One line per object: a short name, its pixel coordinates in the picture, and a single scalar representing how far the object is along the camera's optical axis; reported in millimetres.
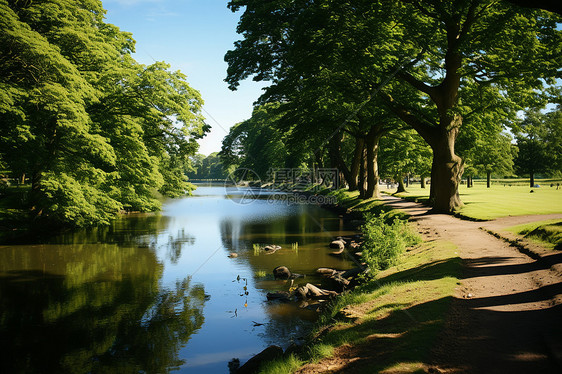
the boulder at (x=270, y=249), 22017
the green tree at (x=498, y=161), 65562
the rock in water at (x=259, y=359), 8516
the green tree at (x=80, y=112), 19797
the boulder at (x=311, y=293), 13742
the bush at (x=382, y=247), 14991
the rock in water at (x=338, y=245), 22503
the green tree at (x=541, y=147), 64188
